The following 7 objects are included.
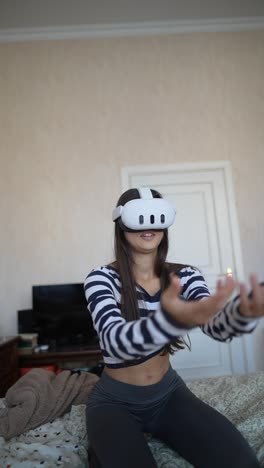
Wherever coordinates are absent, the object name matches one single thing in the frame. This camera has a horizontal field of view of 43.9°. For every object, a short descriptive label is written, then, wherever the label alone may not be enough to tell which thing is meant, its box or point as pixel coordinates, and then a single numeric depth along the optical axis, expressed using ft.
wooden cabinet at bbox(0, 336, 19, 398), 7.04
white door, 9.17
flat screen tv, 8.55
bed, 3.09
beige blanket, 3.81
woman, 2.31
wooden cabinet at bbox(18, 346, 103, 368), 7.91
